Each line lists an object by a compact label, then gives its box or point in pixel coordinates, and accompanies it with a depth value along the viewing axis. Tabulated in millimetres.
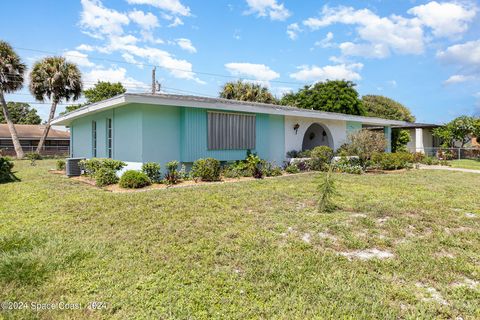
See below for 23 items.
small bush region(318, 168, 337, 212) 5938
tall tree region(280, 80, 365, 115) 32438
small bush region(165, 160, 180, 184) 9602
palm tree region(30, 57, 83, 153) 25688
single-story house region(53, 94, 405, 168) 10086
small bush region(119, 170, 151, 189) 8867
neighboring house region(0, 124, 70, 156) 33875
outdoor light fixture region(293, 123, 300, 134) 14922
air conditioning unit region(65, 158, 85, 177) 12312
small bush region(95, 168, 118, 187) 9492
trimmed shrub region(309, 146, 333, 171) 13880
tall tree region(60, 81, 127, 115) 36594
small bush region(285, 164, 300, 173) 13156
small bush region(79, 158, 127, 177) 10086
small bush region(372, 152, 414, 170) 14534
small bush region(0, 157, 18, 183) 11086
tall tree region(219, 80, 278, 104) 29609
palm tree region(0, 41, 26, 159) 24752
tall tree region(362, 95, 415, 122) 44281
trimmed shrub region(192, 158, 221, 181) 10125
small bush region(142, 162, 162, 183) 9594
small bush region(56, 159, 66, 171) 15397
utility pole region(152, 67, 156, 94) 23188
